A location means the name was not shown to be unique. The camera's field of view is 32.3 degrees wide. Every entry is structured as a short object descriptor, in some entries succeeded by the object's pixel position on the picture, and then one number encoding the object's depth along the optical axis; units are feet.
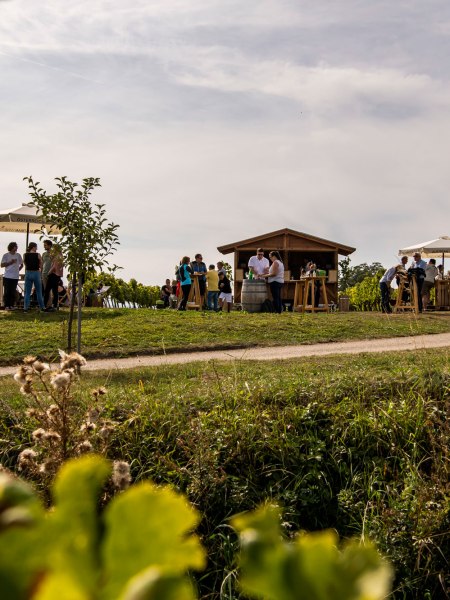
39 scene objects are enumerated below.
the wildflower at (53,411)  13.51
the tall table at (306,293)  70.65
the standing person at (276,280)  64.95
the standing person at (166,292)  106.52
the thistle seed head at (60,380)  11.21
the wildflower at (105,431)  12.46
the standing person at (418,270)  70.74
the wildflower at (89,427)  12.78
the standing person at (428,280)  76.02
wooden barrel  69.36
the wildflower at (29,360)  12.19
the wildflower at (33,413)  13.45
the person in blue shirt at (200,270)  79.15
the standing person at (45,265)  64.65
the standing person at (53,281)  63.10
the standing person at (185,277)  71.97
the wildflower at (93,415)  14.17
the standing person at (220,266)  82.18
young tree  34.32
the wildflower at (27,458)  11.96
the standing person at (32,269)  61.21
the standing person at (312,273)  77.84
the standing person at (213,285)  75.10
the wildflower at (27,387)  12.37
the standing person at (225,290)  79.41
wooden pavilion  105.29
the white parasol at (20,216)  72.09
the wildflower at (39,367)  12.37
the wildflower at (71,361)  11.89
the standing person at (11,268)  63.31
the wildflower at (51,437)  11.77
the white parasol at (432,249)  97.86
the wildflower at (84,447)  12.17
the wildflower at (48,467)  11.77
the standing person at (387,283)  71.87
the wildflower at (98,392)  13.50
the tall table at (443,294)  83.24
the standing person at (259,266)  68.64
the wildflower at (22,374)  12.19
